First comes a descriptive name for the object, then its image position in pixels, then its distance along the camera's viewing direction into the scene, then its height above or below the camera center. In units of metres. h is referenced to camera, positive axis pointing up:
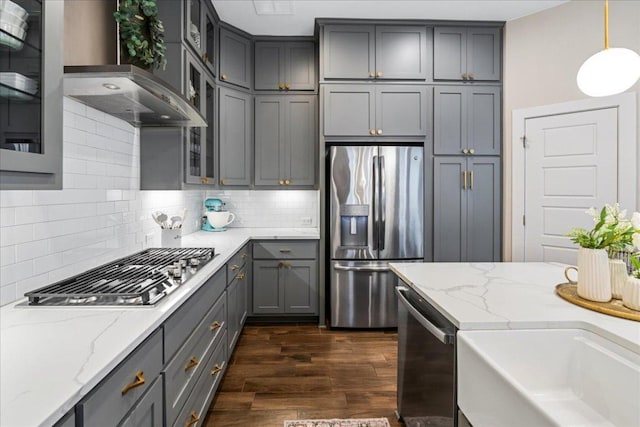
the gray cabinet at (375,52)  3.49 +1.52
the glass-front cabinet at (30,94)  0.87 +0.30
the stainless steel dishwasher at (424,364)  1.38 -0.69
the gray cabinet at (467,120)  3.54 +0.88
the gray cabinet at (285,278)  3.60 -0.67
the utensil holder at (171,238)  2.67 -0.21
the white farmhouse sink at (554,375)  1.01 -0.50
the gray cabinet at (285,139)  3.82 +0.74
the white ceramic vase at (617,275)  1.37 -0.24
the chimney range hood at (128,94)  1.45 +0.55
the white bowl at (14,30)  0.88 +0.44
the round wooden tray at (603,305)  1.22 -0.34
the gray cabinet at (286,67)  3.80 +1.49
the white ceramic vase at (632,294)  1.25 -0.29
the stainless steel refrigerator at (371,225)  3.44 -0.14
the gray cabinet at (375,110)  3.51 +0.96
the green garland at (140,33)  1.89 +0.95
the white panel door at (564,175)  2.99 +0.31
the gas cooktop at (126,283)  1.33 -0.31
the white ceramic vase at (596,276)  1.35 -0.24
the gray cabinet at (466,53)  3.53 +1.52
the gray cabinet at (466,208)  3.56 +0.03
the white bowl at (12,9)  0.87 +0.49
